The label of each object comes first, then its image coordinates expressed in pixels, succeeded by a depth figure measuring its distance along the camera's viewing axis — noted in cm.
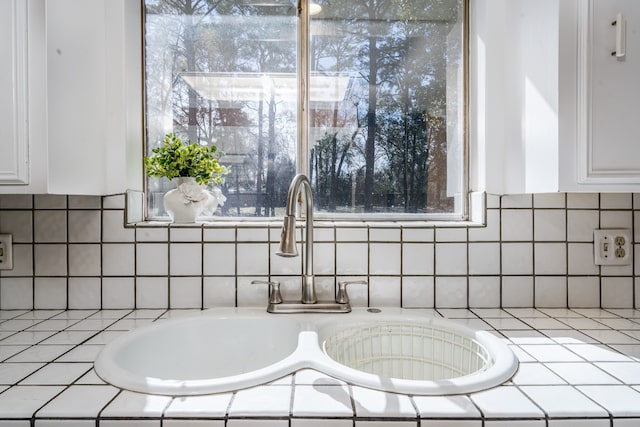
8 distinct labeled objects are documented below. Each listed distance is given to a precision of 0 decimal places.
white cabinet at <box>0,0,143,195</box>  99
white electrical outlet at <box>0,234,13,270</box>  121
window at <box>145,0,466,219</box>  137
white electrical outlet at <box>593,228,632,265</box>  124
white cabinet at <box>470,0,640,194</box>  95
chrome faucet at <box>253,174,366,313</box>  111
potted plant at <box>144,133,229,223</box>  125
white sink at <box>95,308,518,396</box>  98
